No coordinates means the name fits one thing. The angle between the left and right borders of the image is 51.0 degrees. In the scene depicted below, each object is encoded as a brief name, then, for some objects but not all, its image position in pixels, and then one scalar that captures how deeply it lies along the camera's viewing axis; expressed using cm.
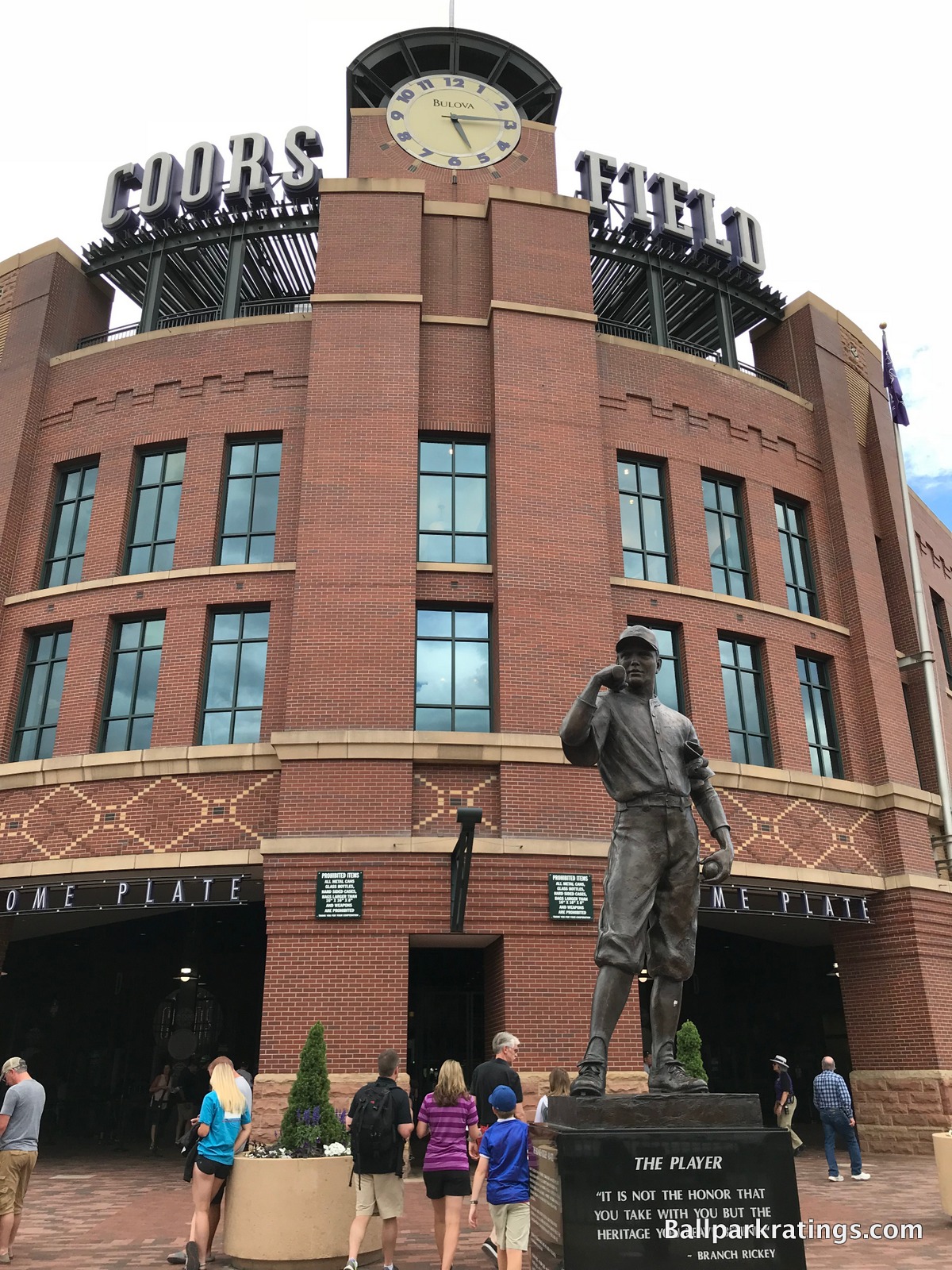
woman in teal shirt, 816
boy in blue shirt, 662
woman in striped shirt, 783
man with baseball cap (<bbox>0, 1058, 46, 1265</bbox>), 845
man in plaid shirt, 1326
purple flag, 2248
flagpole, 2025
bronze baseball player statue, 651
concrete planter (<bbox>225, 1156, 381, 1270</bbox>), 833
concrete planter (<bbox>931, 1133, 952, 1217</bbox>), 985
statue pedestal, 547
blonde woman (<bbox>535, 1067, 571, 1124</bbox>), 966
